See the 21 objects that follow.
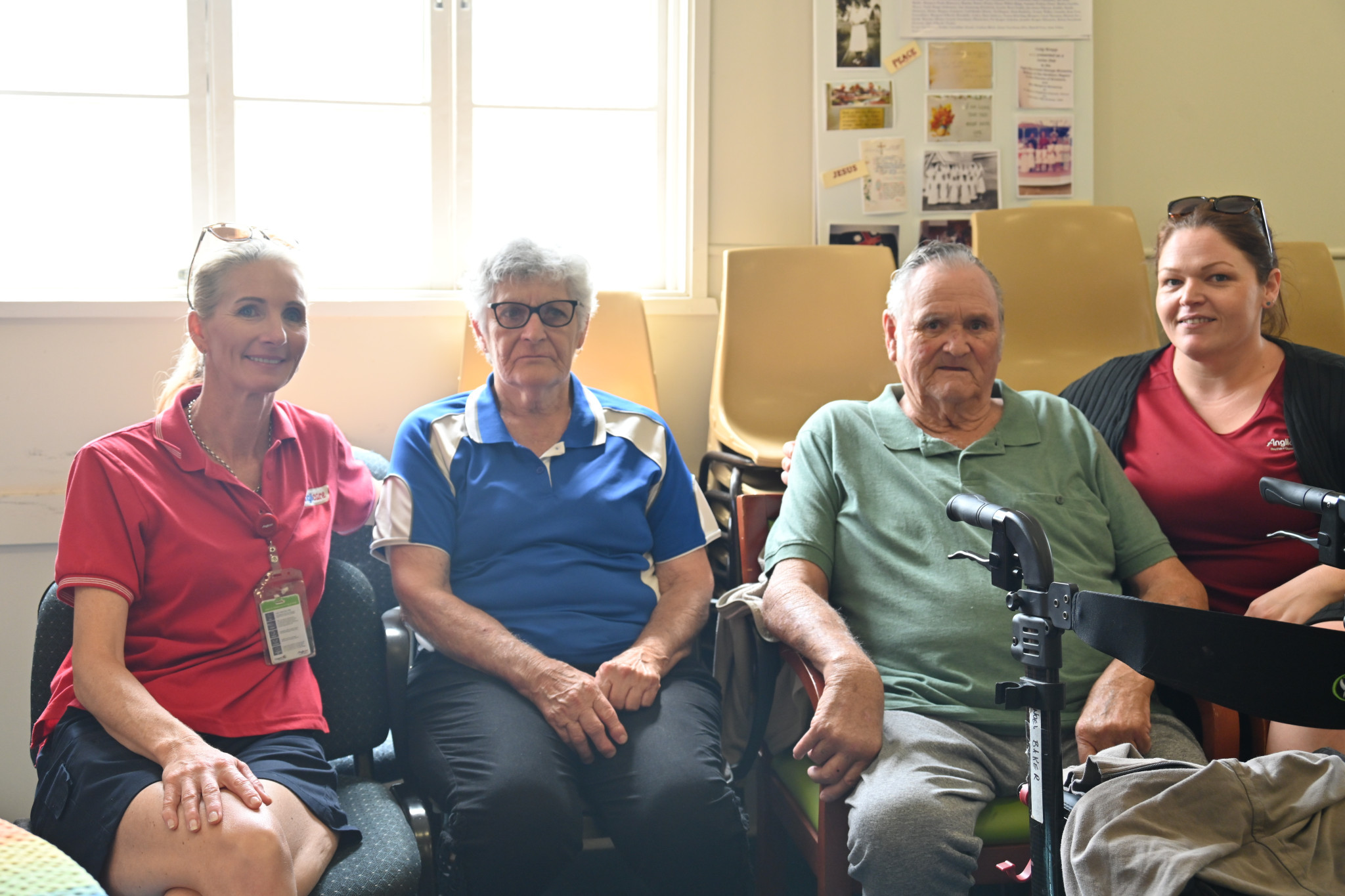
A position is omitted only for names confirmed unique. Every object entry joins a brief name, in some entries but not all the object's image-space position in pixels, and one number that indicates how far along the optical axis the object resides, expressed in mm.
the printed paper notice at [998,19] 3066
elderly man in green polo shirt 1546
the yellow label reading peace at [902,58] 3068
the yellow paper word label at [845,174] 3062
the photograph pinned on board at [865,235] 3096
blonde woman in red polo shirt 1361
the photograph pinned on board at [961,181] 3111
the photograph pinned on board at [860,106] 3051
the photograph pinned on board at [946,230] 3133
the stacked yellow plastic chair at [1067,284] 3020
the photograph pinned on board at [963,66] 3090
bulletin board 3055
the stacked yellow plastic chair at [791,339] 2889
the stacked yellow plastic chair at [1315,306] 3002
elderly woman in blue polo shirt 1632
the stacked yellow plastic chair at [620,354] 2795
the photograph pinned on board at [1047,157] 3146
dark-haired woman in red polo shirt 1987
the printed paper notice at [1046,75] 3131
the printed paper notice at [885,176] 3074
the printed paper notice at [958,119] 3096
